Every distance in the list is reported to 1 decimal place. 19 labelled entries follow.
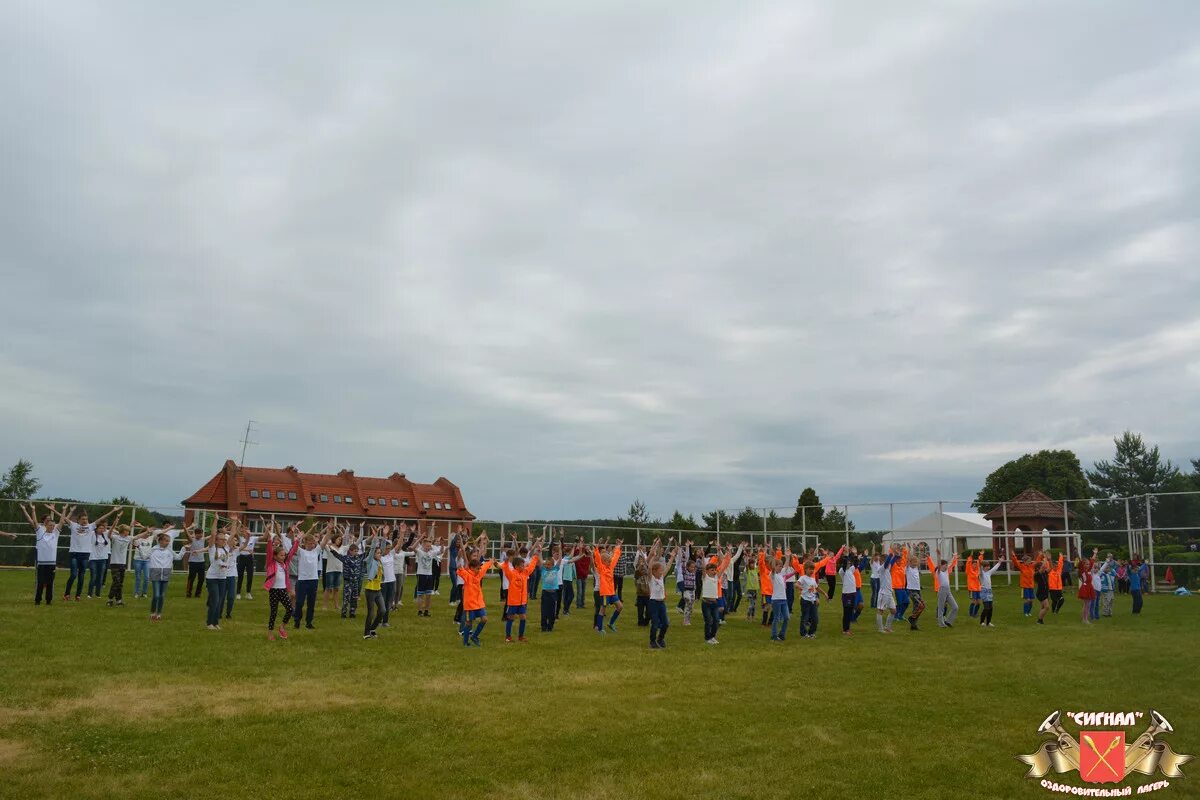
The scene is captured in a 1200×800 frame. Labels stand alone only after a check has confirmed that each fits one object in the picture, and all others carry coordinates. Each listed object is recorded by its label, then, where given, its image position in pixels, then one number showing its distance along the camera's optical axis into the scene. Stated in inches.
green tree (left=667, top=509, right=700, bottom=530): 2045.3
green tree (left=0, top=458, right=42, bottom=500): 2070.6
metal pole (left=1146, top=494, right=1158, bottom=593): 1270.9
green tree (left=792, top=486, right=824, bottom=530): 1774.1
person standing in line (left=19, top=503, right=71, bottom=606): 713.6
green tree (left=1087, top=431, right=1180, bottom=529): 3228.3
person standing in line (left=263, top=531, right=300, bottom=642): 610.9
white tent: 2109.5
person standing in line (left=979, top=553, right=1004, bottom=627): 833.5
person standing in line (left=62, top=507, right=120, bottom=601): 767.1
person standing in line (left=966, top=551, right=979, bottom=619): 911.7
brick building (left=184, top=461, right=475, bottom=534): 2598.4
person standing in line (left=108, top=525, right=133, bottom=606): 745.0
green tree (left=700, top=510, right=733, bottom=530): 1909.4
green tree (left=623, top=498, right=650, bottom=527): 2569.6
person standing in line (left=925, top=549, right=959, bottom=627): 848.3
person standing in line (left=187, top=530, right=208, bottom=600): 823.1
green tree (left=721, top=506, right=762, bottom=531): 1857.8
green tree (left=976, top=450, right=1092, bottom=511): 3011.8
